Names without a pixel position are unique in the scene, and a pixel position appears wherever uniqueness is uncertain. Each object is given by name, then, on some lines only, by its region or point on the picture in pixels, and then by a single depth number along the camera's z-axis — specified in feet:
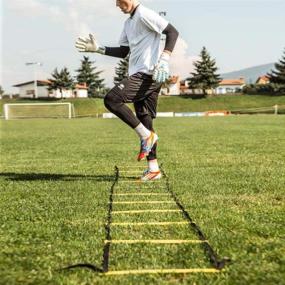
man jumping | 20.82
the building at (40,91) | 377.07
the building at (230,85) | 488.85
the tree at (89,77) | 311.39
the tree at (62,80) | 313.32
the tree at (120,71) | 285.21
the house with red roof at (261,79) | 515.91
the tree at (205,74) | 272.72
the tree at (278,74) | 258.37
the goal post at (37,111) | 197.03
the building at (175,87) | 437.42
